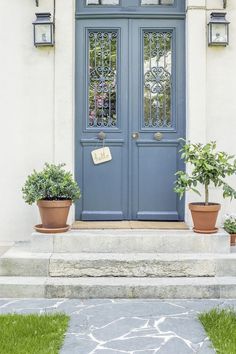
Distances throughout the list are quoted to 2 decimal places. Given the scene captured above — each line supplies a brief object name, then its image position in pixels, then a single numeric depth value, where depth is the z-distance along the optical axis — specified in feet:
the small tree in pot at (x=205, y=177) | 16.63
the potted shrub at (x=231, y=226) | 18.11
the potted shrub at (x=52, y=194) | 16.72
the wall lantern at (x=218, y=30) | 18.35
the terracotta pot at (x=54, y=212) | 16.79
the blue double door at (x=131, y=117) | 19.62
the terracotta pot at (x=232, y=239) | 18.06
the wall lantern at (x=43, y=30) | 18.35
